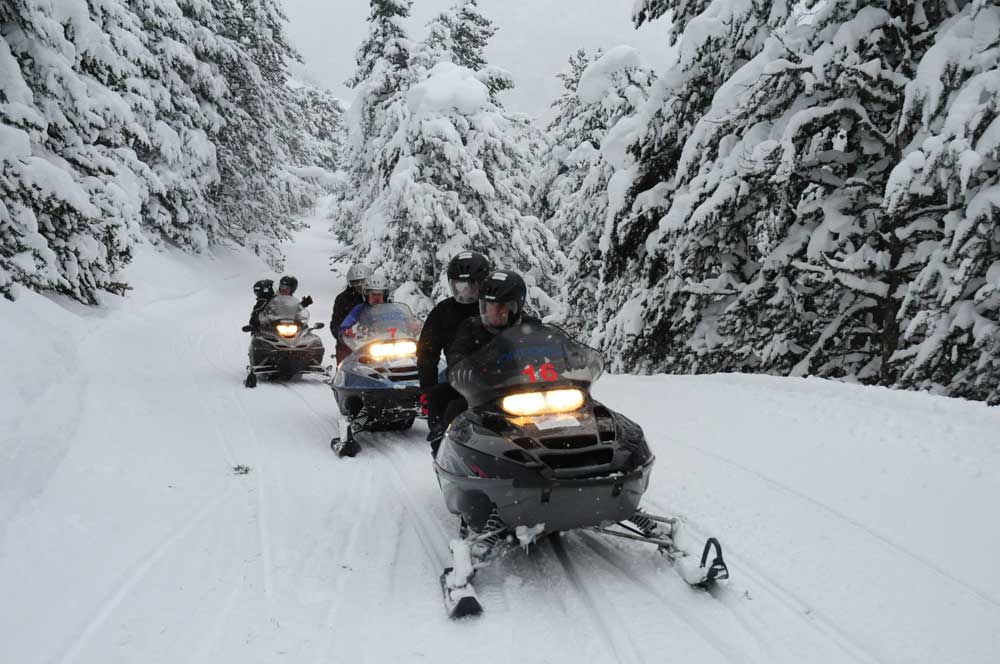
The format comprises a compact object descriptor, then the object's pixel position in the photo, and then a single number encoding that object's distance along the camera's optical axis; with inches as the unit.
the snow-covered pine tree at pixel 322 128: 1649.9
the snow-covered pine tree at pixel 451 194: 705.6
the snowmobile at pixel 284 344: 464.4
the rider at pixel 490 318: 190.5
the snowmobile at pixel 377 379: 314.8
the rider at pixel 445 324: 218.5
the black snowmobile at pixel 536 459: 155.1
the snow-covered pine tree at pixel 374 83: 986.1
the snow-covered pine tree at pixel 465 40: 891.4
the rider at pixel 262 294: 492.6
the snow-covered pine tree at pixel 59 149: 382.0
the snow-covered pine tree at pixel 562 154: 940.0
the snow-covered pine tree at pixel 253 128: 1103.6
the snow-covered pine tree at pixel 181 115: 868.6
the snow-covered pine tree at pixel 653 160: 369.7
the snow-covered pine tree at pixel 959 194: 245.1
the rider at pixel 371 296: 354.0
